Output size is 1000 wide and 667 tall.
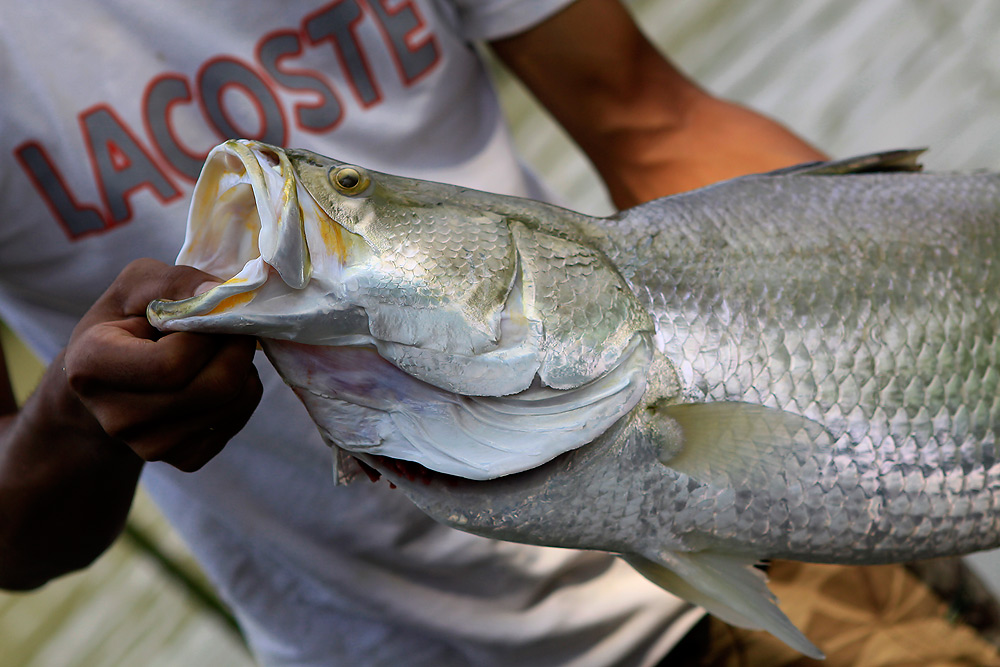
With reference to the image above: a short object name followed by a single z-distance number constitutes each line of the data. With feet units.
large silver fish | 3.42
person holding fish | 3.97
